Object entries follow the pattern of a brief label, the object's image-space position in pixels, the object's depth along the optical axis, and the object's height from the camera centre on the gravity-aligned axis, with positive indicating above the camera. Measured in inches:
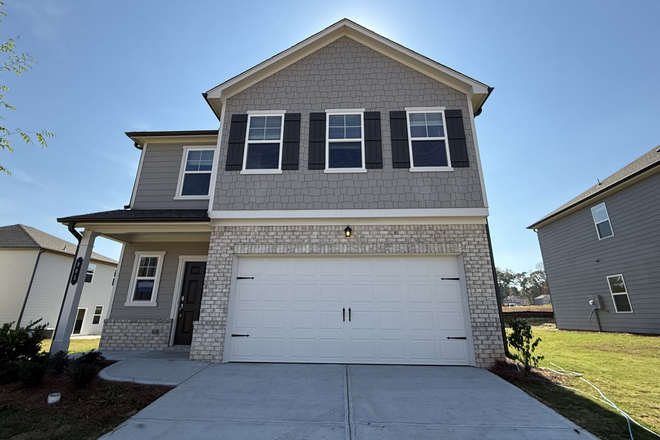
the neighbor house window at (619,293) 471.9 +23.7
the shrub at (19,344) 222.8 -28.8
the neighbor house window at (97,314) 791.7 -23.5
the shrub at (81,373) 186.2 -41.0
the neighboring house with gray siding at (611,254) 434.6 +89.8
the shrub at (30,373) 186.9 -41.7
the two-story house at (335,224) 259.4 +75.4
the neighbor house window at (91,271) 764.6 +86.2
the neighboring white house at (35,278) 627.8 +56.1
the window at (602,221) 505.0 +145.6
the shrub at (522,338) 225.6 -22.5
